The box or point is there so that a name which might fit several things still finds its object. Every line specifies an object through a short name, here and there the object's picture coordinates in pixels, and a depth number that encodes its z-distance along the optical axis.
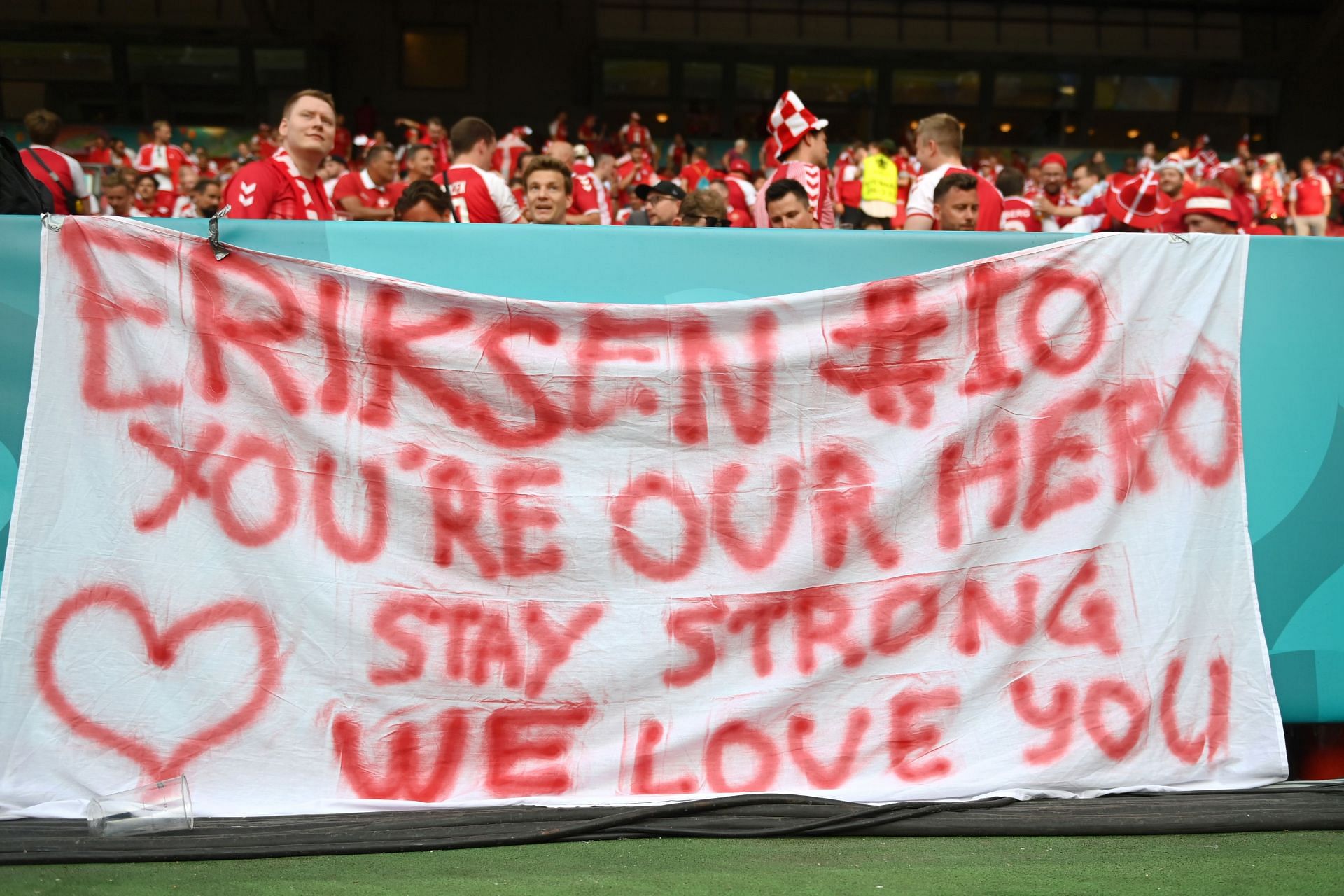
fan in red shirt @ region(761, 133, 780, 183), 13.45
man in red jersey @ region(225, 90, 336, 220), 4.87
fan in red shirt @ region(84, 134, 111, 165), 19.03
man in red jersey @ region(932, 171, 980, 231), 5.17
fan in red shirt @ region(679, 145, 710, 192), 14.98
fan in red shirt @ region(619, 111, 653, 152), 22.67
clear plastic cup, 3.31
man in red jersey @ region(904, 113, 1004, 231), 6.00
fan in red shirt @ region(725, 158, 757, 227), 9.38
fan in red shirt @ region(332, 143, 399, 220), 8.52
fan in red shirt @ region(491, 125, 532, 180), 17.59
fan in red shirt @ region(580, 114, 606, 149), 23.69
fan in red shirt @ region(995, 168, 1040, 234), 9.30
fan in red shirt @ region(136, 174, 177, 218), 11.80
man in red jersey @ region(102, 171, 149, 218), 8.41
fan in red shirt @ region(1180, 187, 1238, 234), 5.38
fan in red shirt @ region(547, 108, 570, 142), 23.27
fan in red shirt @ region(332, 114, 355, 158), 20.82
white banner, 3.47
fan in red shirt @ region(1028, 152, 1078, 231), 11.47
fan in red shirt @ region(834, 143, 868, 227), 13.79
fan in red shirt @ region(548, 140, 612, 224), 12.00
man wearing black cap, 7.36
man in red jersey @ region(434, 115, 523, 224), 6.10
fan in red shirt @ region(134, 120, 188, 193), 17.48
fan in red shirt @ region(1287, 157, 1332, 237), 16.41
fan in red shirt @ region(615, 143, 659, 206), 18.64
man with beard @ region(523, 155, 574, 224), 5.18
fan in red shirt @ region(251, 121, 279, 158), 19.59
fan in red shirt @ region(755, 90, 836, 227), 6.86
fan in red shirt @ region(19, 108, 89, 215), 5.80
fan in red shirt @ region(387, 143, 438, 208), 9.01
